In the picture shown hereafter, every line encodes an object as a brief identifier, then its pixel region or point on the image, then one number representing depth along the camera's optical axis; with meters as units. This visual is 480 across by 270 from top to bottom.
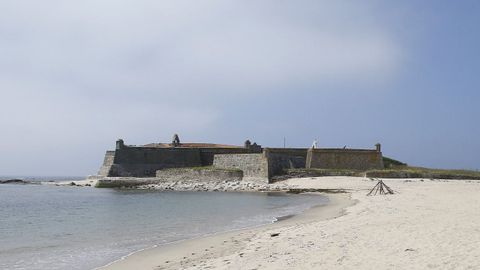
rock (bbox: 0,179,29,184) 74.75
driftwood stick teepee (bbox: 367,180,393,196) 25.60
